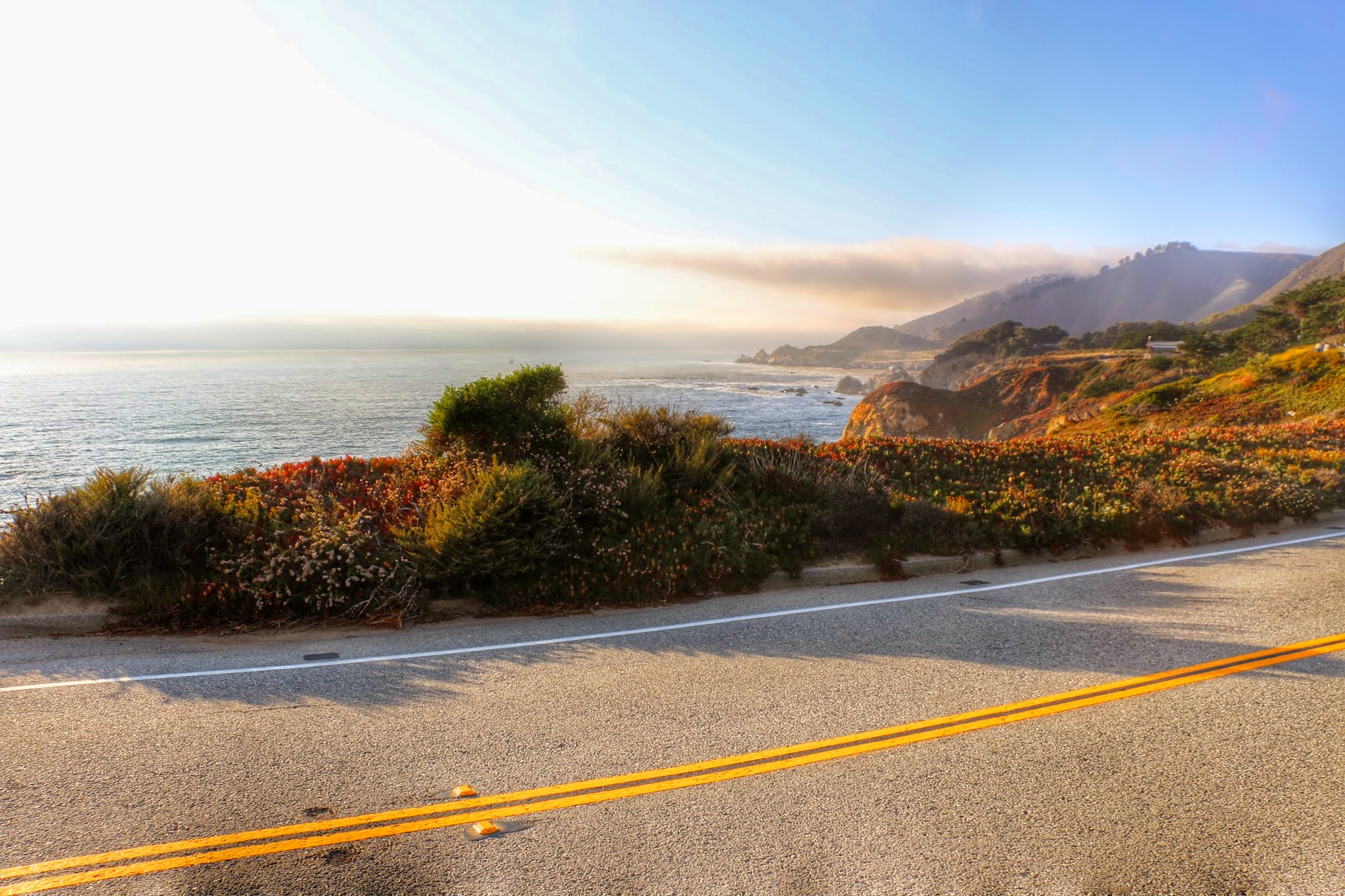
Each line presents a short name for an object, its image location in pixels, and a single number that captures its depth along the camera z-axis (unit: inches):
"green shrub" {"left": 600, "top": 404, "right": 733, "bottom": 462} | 450.0
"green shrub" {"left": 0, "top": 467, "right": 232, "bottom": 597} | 293.9
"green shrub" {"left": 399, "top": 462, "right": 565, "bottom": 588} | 310.7
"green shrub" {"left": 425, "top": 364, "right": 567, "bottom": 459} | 418.6
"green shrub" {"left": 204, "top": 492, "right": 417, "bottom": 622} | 290.7
